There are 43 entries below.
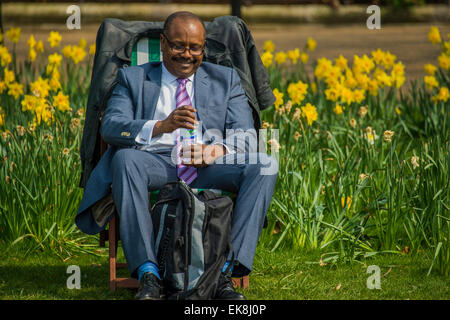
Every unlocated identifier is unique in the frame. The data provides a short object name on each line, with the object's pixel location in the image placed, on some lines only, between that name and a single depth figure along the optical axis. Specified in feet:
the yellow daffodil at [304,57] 40.62
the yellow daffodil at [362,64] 36.68
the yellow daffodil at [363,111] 31.25
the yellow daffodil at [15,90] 36.29
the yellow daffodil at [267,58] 39.52
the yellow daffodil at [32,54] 39.38
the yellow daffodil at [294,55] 40.40
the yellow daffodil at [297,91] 34.55
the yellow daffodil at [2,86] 36.50
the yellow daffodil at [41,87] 32.86
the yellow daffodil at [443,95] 36.44
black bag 21.49
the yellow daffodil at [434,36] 40.52
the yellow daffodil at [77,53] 39.82
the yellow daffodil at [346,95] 35.04
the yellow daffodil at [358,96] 35.70
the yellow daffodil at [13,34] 41.88
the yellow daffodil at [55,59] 38.52
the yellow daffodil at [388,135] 26.99
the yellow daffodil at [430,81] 37.88
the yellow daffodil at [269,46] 41.24
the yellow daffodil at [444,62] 38.47
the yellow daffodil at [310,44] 42.06
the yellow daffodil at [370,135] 29.18
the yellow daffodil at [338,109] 34.73
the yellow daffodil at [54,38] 40.45
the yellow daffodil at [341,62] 37.70
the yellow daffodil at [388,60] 38.75
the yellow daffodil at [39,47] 40.73
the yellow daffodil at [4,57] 38.78
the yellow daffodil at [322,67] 37.76
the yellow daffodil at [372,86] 36.70
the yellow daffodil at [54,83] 35.58
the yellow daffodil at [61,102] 32.32
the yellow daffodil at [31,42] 39.63
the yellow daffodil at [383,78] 36.83
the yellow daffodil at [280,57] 41.16
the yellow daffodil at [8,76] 36.93
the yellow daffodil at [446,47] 38.86
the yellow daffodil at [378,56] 38.60
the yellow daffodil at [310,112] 31.73
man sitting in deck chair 22.16
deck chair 23.36
